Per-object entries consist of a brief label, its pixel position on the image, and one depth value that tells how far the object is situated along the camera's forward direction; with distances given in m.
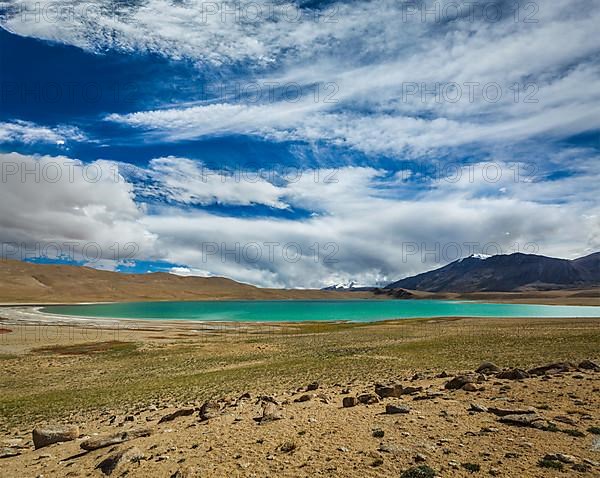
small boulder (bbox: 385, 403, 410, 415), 13.62
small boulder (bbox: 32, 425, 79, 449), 14.23
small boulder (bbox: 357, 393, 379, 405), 15.42
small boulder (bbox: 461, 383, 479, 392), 16.47
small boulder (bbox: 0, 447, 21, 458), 13.82
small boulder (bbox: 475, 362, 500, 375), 20.83
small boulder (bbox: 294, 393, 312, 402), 16.83
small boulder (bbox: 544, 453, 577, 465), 9.30
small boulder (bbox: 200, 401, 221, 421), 15.02
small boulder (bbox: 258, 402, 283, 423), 13.81
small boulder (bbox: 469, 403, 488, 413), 13.34
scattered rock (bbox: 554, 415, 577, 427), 11.68
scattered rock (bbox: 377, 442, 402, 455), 10.29
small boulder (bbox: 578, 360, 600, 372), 18.99
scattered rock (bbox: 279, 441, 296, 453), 10.85
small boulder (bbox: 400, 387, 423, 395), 16.92
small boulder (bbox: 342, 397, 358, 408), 15.21
